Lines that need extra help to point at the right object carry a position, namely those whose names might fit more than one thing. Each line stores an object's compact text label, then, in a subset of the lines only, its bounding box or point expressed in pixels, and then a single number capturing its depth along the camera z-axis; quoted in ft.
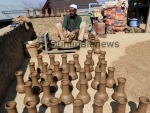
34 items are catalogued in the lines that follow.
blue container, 21.46
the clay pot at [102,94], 5.89
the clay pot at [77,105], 4.78
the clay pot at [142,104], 4.64
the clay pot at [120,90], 5.73
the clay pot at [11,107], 4.62
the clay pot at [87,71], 7.35
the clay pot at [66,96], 5.91
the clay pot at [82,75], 6.54
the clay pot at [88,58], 8.42
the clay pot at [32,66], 7.50
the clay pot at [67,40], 10.92
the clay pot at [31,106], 4.71
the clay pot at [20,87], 6.78
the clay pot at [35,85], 6.51
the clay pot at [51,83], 6.72
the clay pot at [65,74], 6.64
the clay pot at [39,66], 8.54
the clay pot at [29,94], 5.72
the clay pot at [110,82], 6.97
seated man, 11.67
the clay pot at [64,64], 8.16
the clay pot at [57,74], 7.63
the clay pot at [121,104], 4.80
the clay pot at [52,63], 8.34
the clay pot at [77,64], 8.38
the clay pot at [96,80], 6.74
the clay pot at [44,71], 7.59
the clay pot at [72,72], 7.59
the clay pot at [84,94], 5.84
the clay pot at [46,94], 5.68
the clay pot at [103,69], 7.24
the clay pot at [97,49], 11.37
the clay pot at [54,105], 4.78
